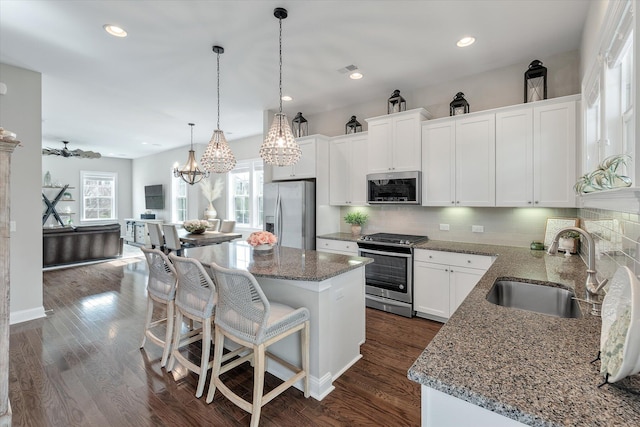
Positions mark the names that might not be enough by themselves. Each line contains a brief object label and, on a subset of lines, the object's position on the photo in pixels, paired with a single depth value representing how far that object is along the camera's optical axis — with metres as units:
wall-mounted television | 9.04
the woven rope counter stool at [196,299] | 2.12
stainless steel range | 3.56
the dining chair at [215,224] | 6.83
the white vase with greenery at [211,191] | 7.65
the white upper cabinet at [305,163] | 4.49
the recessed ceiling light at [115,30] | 2.63
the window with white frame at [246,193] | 7.06
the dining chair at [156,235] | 5.74
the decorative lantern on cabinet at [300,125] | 4.95
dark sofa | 6.12
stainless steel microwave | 3.73
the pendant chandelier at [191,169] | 5.62
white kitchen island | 2.16
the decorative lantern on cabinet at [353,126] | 4.51
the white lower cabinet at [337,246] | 4.06
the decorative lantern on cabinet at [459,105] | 3.54
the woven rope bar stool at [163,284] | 2.51
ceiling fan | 7.45
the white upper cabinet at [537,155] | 2.88
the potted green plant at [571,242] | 2.72
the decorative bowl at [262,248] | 2.83
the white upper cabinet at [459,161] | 3.31
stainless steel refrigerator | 4.42
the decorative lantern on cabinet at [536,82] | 3.09
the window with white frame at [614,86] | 1.37
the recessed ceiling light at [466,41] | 2.84
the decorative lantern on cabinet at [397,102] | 3.94
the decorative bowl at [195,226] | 5.44
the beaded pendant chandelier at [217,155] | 3.54
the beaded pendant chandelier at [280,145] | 2.83
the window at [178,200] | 8.68
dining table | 4.94
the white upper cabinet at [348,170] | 4.31
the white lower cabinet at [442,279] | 3.17
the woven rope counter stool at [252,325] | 1.82
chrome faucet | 1.47
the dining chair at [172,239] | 5.15
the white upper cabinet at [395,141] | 3.73
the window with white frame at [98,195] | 9.53
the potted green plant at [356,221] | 4.41
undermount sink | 1.78
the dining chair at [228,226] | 6.39
